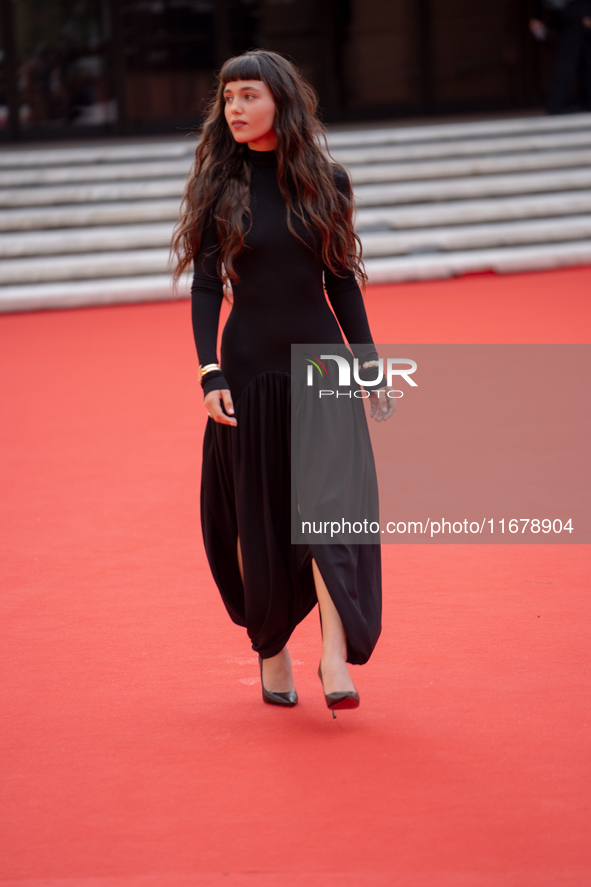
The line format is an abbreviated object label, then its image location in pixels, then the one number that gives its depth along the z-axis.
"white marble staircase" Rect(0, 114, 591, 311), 20.47
